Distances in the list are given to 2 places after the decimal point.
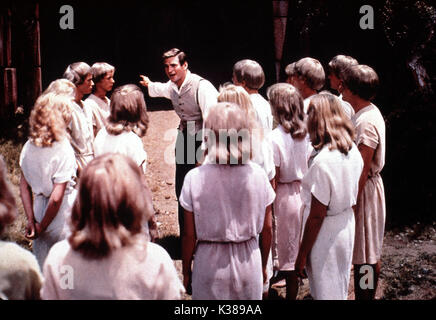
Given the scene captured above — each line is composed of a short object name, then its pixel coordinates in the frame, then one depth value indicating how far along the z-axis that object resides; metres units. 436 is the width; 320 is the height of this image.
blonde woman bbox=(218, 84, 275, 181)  6.89
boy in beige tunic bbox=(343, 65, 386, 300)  7.22
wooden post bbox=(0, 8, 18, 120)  16.05
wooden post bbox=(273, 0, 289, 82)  16.77
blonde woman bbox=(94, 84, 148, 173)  7.15
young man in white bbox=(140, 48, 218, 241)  9.10
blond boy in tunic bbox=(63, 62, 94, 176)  7.75
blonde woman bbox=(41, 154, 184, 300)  3.86
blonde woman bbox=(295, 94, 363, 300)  5.97
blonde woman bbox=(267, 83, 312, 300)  7.27
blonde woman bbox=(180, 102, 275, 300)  5.31
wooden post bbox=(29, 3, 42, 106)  16.19
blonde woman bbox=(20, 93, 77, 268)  6.28
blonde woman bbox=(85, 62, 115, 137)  8.74
